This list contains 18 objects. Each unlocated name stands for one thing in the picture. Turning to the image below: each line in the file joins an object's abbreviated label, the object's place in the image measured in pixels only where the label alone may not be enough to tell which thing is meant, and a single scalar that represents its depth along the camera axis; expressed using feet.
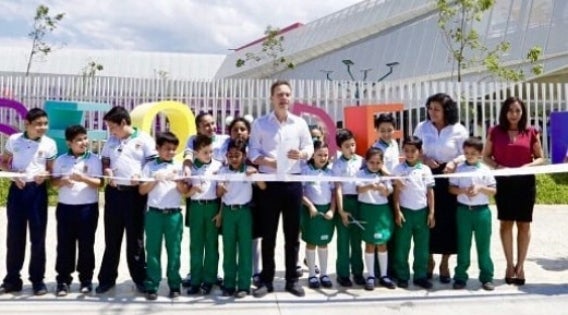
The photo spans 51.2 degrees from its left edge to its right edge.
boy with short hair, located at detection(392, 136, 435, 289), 16.56
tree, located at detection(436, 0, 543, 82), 53.78
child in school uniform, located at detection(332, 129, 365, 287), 16.80
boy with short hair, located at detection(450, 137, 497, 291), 16.51
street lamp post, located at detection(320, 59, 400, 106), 106.93
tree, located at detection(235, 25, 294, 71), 86.74
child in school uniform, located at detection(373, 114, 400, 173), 17.08
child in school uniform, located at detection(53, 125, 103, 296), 15.53
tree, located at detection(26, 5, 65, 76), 65.77
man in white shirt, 15.51
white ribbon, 15.26
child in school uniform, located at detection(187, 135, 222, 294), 15.66
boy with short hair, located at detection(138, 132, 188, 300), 15.37
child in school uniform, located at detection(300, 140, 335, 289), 16.53
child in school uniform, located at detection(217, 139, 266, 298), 15.55
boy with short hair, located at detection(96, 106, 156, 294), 15.64
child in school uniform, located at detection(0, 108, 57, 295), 15.55
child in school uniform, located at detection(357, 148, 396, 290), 16.38
